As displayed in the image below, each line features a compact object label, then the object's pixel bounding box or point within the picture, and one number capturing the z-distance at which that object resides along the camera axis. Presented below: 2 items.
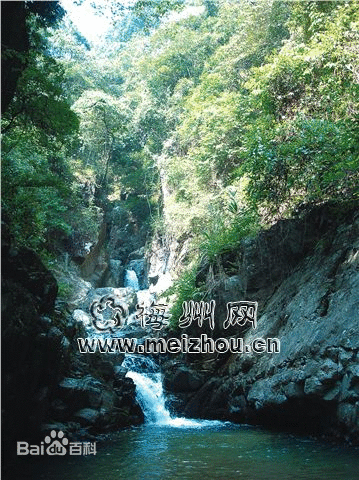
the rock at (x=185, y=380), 12.36
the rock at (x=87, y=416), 9.00
